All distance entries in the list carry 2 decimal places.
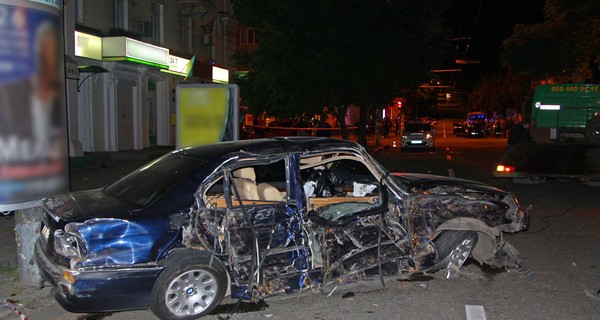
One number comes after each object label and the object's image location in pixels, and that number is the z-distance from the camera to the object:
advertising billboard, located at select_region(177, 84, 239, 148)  11.51
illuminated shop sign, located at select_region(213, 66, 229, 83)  27.61
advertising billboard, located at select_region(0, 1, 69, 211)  5.16
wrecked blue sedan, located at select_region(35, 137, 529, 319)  4.50
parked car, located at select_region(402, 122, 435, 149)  27.12
